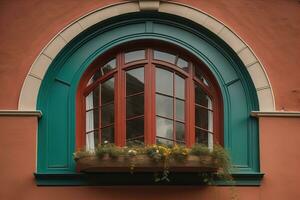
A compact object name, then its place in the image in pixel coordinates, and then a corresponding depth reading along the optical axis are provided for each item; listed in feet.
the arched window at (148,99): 34.86
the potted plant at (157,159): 32.22
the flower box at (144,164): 32.24
